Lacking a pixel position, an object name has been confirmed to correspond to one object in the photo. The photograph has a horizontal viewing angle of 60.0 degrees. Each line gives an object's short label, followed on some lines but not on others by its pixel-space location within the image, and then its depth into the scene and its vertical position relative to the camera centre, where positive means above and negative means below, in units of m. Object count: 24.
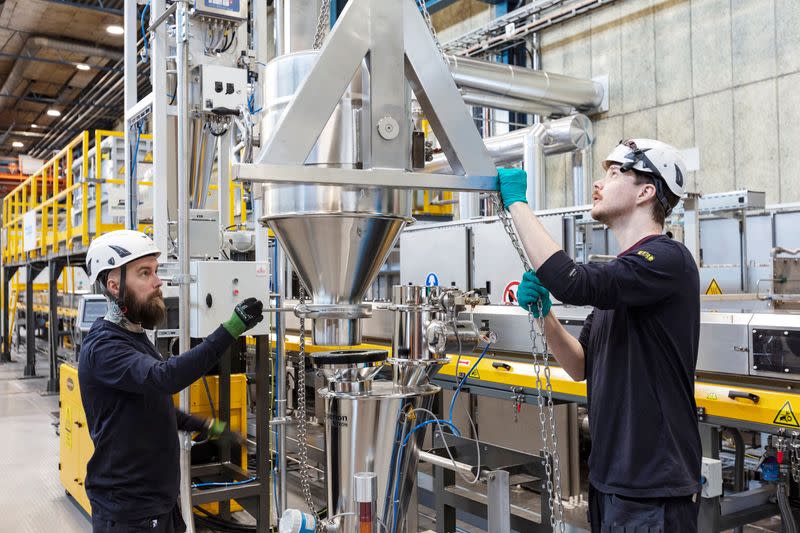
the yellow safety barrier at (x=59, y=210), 5.31 +0.74
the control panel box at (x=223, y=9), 3.20 +1.27
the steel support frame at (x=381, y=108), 1.54 +0.40
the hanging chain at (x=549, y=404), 1.65 -0.31
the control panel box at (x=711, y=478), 2.63 -0.77
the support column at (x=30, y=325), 8.60 -0.54
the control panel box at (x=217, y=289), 3.17 -0.04
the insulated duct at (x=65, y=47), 11.61 +4.01
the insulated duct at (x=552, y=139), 6.24 +1.26
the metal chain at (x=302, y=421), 2.42 -0.51
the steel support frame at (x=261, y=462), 3.44 -0.93
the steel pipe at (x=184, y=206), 2.93 +0.32
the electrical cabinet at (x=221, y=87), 3.19 +0.90
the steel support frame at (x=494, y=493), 2.52 -0.84
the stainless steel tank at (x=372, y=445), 2.00 -0.49
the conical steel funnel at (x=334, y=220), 1.74 +0.16
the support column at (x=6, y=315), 10.73 -0.51
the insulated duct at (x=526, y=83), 6.58 +1.93
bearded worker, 1.99 -0.35
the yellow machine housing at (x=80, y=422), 3.82 -0.81
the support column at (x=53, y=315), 7.73 -0.37
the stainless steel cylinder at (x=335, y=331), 1.94 -0.15
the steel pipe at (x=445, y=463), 2.56 -0.71
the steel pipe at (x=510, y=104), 6.77 +1.75
